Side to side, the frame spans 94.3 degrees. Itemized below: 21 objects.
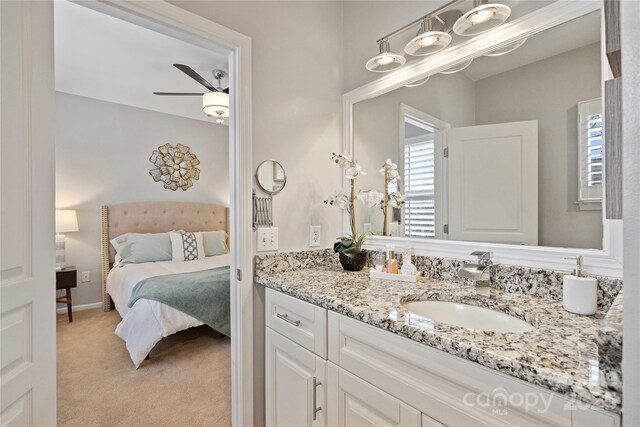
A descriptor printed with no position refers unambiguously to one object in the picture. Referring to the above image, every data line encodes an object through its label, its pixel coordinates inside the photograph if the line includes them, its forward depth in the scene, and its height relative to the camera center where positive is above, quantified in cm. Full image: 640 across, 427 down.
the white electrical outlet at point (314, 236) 167 -13
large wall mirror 100 +28
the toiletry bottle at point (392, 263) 139 -24
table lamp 331 -13
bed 238 -60
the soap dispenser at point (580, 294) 87 -25
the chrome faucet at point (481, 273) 110 -23
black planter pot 158 -26
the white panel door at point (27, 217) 81 -1
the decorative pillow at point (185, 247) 382 -43
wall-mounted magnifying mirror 148 +19
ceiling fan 266 +105
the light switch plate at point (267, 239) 146 -13
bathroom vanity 59 -37
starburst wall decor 420 +69
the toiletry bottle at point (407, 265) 135 -24
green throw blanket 246 -69
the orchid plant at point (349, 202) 157 +6
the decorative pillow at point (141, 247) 359 -42
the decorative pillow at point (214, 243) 417 -42
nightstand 317 -72
